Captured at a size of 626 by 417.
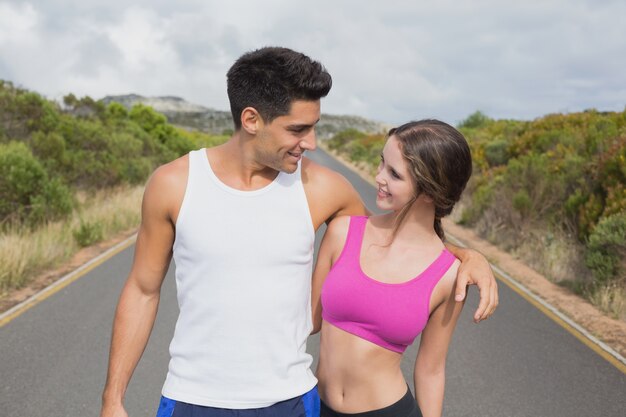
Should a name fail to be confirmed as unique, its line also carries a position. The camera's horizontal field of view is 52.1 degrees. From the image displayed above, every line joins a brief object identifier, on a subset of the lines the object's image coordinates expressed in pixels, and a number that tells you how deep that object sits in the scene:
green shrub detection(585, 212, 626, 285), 8.80
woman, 2.20
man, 2.06
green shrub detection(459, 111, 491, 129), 46.97
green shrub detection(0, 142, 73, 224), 12.25
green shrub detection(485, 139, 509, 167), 21.05
